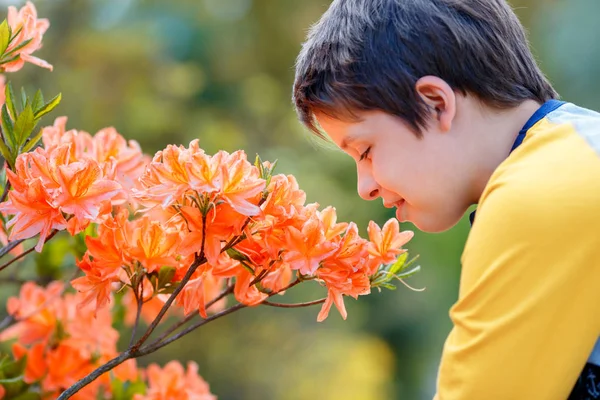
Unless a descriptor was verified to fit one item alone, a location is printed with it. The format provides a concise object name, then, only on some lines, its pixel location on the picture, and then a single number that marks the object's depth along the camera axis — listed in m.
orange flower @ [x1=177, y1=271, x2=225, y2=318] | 1.97
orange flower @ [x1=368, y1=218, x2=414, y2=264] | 2.00
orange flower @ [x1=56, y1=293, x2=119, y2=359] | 2.19
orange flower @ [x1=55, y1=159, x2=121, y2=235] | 1.89
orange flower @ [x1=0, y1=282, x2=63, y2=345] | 2.21
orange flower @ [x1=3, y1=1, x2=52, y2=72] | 2.00
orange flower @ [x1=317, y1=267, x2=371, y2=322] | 1.94
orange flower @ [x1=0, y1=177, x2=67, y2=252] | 1.89
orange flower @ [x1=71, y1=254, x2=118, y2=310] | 1.93
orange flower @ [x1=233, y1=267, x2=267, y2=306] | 1.97
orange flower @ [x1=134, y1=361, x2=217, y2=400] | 2.16
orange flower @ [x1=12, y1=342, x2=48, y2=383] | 2.15
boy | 1.82
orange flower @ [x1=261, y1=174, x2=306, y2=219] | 1.91
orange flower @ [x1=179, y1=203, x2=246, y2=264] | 1.89
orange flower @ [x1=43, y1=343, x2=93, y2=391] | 2.16
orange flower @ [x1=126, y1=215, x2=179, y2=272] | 1.93
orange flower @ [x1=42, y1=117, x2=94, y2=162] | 2.02
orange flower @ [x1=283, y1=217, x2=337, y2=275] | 1.91
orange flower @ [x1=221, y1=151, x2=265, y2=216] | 1.87
